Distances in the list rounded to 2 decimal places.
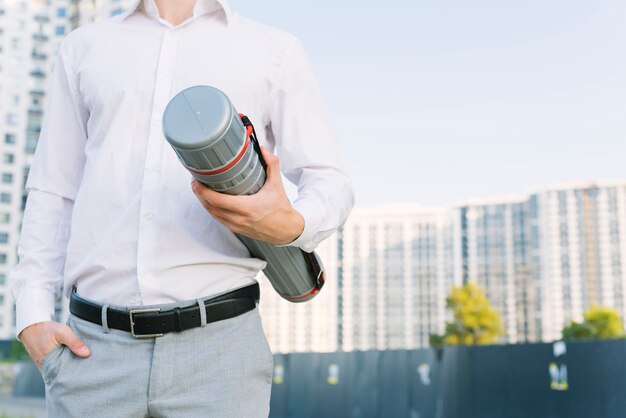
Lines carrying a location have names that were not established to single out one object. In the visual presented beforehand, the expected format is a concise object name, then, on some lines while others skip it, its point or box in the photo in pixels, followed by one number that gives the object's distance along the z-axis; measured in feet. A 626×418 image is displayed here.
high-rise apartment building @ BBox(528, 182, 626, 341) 315.99
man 4.31
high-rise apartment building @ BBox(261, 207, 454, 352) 369.30
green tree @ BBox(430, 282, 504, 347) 168.76
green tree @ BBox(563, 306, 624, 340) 197.98
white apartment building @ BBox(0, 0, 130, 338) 197.88
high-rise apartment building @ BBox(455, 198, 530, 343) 328.70
